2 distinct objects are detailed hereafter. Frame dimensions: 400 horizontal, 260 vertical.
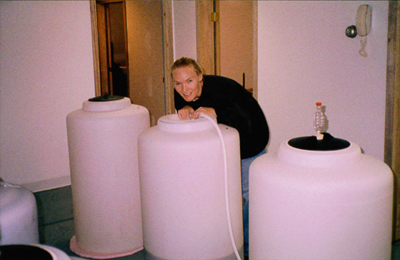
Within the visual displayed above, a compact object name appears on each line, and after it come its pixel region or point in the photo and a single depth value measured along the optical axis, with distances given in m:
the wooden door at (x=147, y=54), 3.74
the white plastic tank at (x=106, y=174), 1.75
